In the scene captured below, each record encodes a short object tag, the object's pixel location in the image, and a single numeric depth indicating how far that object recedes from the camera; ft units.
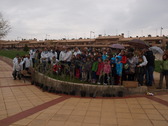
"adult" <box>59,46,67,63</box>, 28.60
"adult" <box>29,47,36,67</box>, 36.92
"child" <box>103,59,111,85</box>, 22.74
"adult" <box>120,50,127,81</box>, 22.35
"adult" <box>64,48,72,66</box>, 28.19
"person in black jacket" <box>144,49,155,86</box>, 23.77
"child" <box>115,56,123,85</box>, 22.24
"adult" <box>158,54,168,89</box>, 23.07
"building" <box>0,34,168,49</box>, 136.51
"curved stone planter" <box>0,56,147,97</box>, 20.85
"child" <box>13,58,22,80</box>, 33.22
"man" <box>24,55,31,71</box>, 34.30
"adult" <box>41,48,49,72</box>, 30.40
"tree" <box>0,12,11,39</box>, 79.92
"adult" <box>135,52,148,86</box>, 22.20
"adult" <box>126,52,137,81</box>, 22.16
